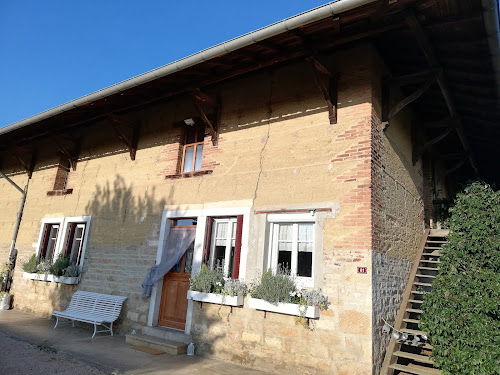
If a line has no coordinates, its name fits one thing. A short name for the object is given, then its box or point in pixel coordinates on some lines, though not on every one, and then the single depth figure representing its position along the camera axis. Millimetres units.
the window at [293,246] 5438
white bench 6953
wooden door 6617
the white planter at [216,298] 5574
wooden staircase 4781
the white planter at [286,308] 4873
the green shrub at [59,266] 8328
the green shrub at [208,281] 5930
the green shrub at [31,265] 9047
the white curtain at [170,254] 6684
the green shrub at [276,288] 5141
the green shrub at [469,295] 4355
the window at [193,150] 7363
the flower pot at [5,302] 9336
